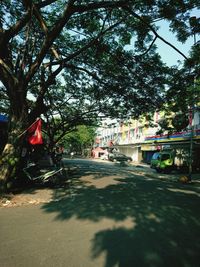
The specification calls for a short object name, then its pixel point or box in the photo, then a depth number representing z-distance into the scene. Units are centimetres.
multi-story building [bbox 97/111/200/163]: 2704
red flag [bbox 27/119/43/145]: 955
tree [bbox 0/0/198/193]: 834
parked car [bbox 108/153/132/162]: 4303
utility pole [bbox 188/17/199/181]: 857
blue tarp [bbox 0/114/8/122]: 1369
